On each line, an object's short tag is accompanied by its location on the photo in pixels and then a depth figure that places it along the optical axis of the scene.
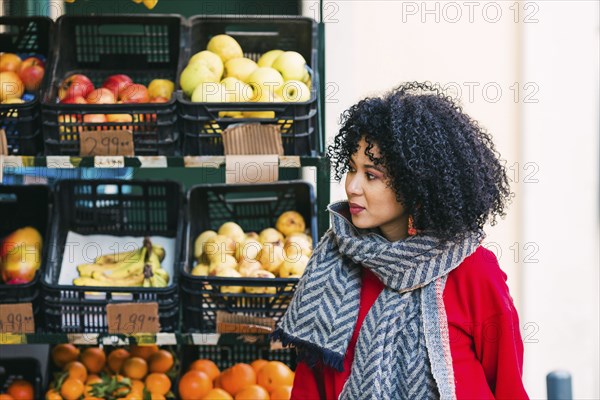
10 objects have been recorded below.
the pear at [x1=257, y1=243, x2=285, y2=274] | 2.84
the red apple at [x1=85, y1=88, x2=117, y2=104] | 2.79
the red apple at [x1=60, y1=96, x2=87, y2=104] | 2.81
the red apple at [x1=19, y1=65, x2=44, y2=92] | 2.91
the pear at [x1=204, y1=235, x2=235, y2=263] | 2.90
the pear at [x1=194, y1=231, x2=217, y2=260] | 2.99
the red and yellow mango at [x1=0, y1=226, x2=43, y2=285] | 2.90
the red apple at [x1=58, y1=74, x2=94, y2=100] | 2.85
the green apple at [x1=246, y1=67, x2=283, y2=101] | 2.76
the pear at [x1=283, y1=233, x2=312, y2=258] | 2.90
